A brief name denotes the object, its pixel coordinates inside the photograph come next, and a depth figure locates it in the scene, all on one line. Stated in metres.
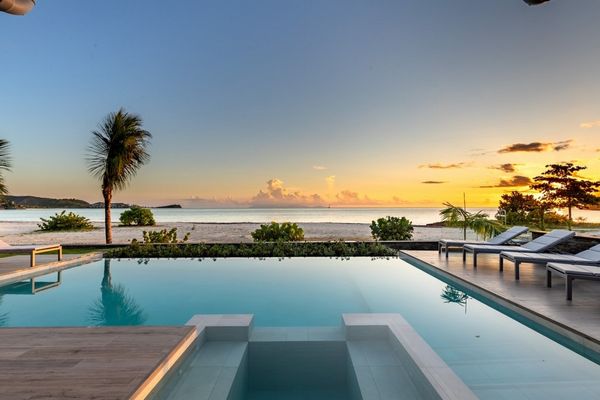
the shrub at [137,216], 24.48
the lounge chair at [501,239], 7.57
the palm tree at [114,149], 11.35
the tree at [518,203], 19.88
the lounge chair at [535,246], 6.35
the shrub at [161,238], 10.68
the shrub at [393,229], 11.16
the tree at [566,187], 17.42
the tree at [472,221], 10.67
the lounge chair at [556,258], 5.37
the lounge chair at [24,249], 7.04
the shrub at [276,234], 11.13
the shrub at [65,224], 20.17
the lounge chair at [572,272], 4.37
